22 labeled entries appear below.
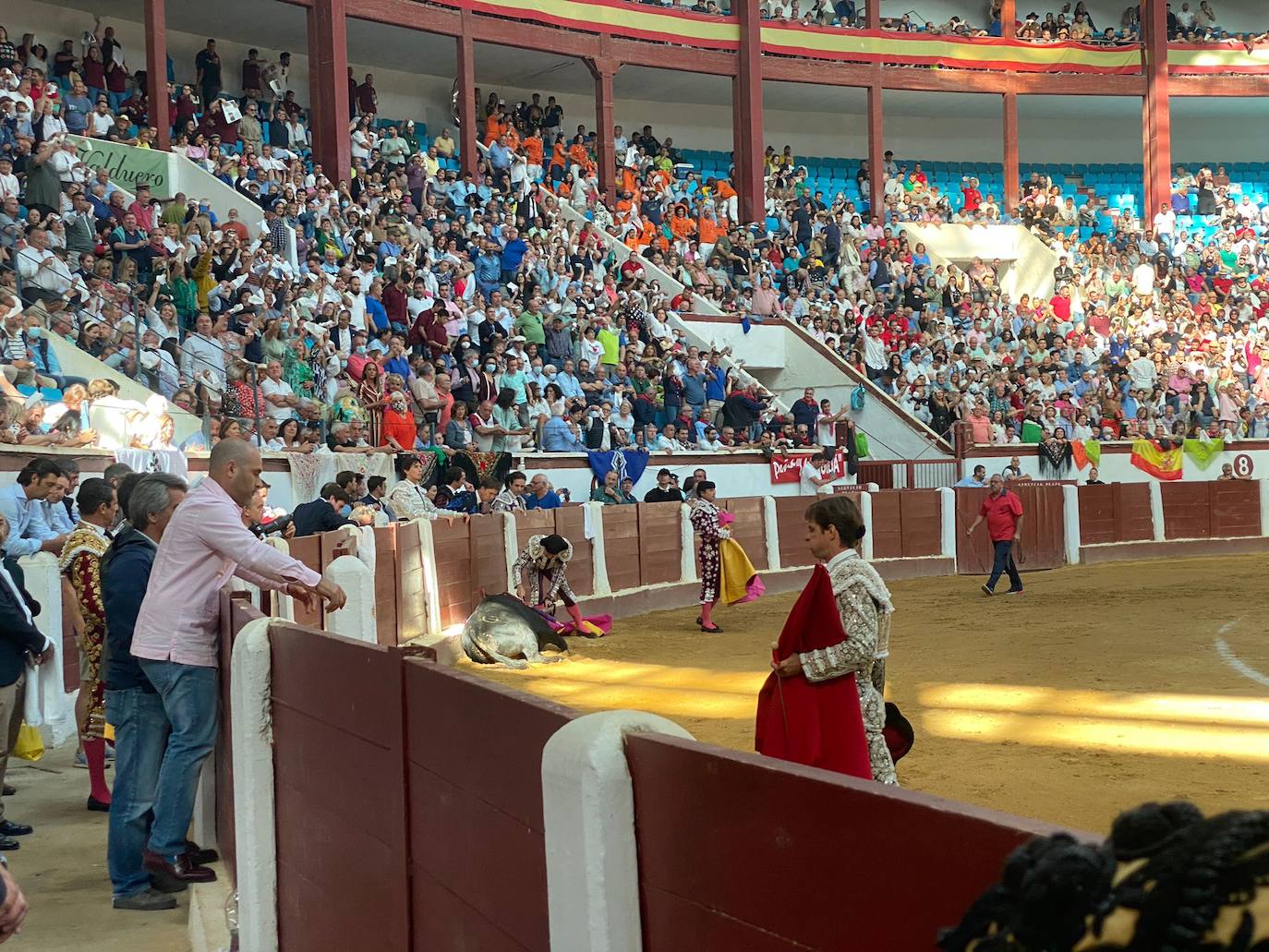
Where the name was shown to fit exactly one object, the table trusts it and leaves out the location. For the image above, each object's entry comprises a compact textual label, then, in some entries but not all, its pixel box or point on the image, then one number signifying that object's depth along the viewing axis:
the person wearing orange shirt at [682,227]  26.25
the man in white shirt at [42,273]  12.41
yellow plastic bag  6.77
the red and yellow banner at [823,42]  27.06
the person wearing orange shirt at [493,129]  25.47
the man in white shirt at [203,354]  13.55
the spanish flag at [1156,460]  23.19
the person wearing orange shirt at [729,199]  28.05
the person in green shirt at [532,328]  19.14
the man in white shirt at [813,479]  20.42
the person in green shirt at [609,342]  20.30
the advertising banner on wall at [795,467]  20.09
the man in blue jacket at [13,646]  5.46
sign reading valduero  17.23
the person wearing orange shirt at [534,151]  25.61
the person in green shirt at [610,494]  17.00
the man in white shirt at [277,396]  13.72
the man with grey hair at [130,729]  5.00
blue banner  17.31
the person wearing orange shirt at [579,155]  26.25
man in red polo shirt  15.26
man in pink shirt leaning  4.80
